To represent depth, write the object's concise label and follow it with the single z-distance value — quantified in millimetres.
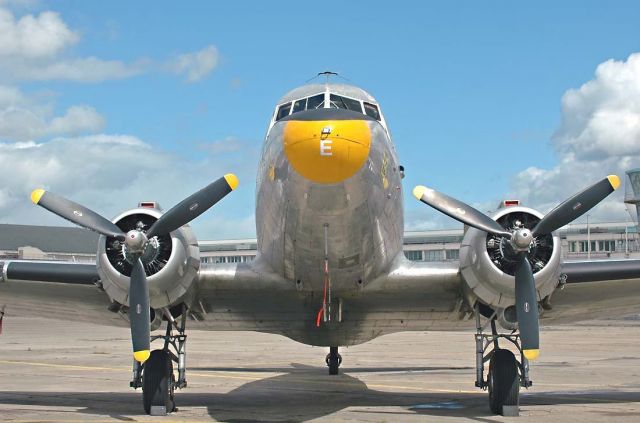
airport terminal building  90500
